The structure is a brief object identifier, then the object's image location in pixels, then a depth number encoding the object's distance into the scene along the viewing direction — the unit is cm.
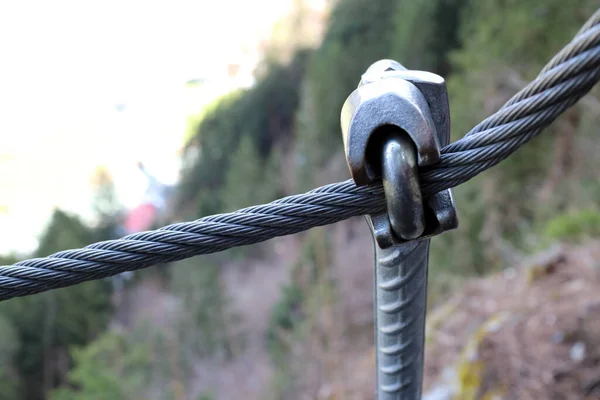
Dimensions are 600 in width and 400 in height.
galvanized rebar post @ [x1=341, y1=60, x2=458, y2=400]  23
